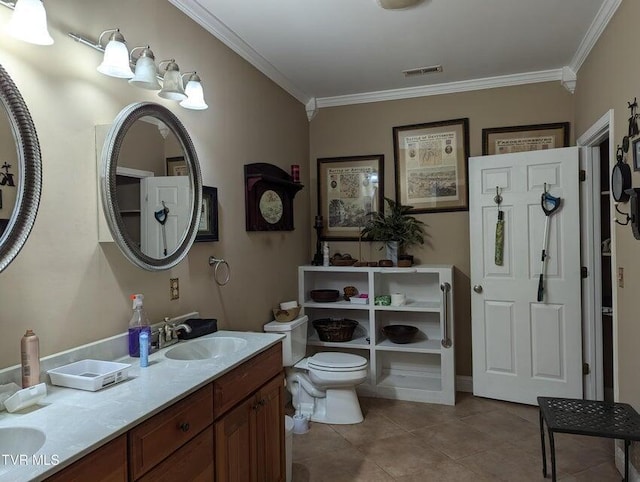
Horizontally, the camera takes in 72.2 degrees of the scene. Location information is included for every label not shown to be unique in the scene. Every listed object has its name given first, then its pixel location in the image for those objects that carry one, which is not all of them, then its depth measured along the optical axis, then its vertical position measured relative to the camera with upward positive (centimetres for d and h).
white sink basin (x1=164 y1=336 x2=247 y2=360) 206 -53
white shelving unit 347 -77
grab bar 343 -57
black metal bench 192 -89
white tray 144 -46
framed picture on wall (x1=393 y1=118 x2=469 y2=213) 379 +61
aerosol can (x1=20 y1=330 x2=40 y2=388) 139 -37
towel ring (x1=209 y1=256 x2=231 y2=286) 254 -16
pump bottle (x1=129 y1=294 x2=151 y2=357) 183 -36
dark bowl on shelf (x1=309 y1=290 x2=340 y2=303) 375 -51
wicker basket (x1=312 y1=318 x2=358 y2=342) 368 -79
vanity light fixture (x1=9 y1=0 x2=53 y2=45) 138 +70
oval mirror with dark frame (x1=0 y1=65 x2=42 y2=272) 136 +23
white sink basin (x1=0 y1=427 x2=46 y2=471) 114 -52
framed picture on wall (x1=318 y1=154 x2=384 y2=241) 403 +40
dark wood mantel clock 294 +30
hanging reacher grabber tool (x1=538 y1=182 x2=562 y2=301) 326 +14
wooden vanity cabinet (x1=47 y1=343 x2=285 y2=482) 116 -67
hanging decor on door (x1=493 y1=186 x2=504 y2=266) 343 -1
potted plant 372 +4
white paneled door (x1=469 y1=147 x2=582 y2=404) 326 -38
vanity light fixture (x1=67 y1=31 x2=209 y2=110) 172 +73
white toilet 305 -103
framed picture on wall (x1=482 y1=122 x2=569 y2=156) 357 +78
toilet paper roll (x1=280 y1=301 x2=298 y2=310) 335 -52
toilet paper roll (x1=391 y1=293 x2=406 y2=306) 360 -54
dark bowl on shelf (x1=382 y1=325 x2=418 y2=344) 358 -81
